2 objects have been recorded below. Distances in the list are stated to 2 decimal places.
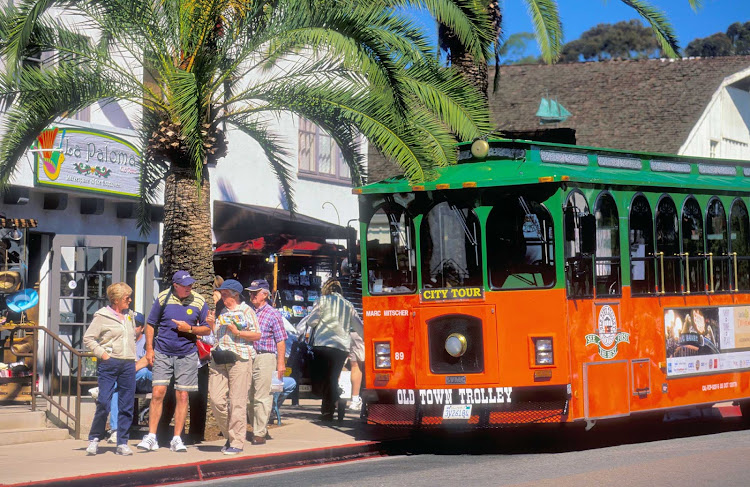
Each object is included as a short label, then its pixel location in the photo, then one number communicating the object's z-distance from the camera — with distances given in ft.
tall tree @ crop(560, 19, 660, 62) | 262.36
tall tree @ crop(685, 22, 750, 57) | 271.53
